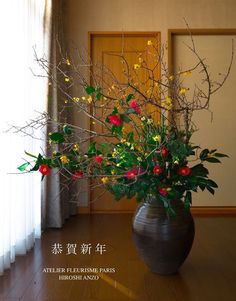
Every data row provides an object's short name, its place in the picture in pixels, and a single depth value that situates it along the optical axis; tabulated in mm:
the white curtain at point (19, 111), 2107
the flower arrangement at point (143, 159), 1720
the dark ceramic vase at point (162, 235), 1873
